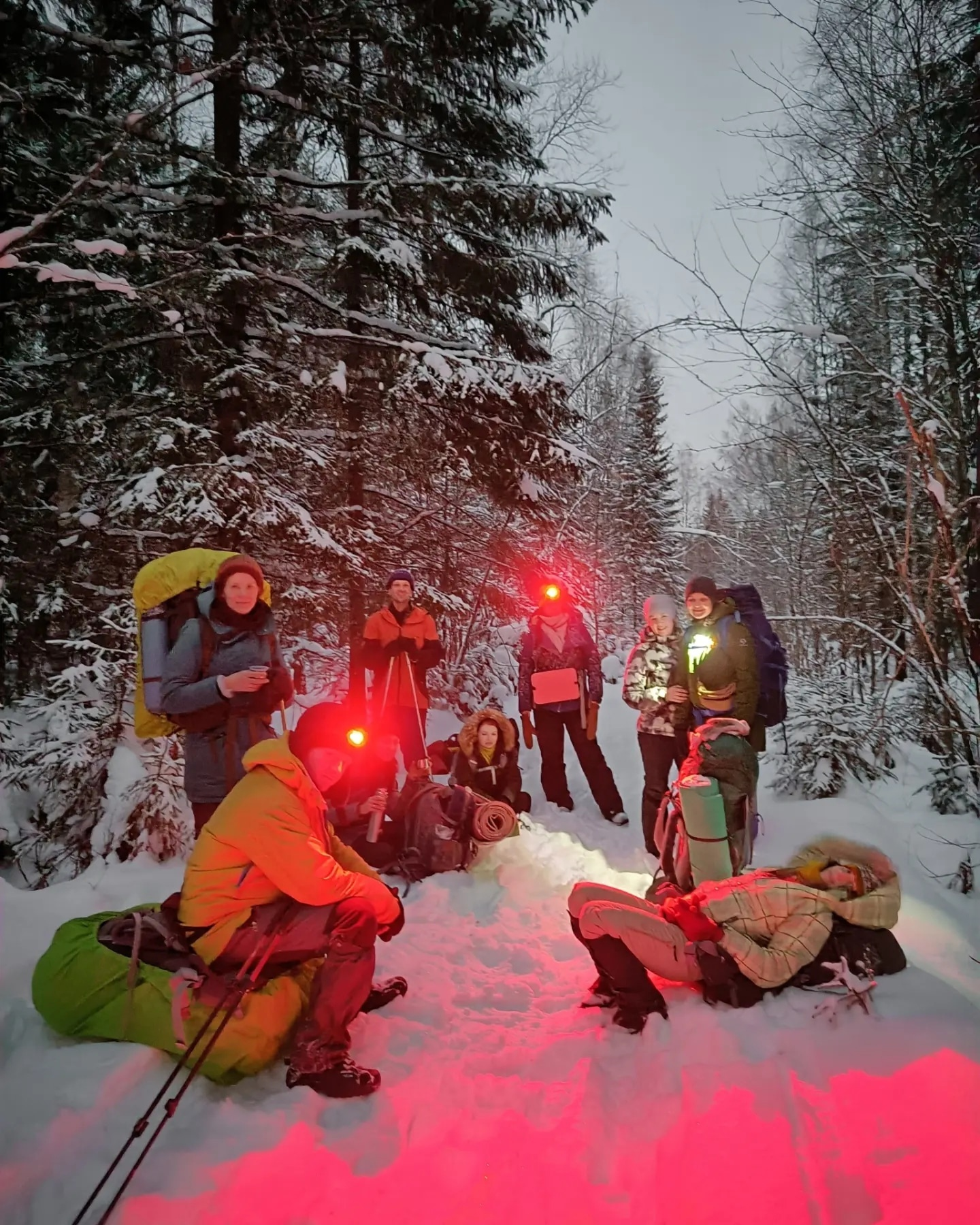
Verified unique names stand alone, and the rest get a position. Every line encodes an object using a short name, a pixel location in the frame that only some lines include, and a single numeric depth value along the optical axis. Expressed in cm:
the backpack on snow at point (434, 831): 508
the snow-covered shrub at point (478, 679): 1058
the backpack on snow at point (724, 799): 411
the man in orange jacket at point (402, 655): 633
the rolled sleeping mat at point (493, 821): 526
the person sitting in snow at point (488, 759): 626
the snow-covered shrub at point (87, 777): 547
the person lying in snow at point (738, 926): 302
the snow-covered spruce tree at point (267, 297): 604
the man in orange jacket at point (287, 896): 284
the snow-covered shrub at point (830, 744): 648
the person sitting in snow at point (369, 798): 502
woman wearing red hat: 381
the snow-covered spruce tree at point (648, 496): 2415
